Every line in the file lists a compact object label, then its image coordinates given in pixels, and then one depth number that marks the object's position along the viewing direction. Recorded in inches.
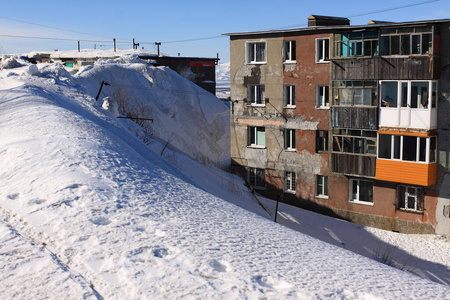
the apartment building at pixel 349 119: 750.5
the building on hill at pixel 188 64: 1849.2
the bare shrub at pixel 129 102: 1114.1
